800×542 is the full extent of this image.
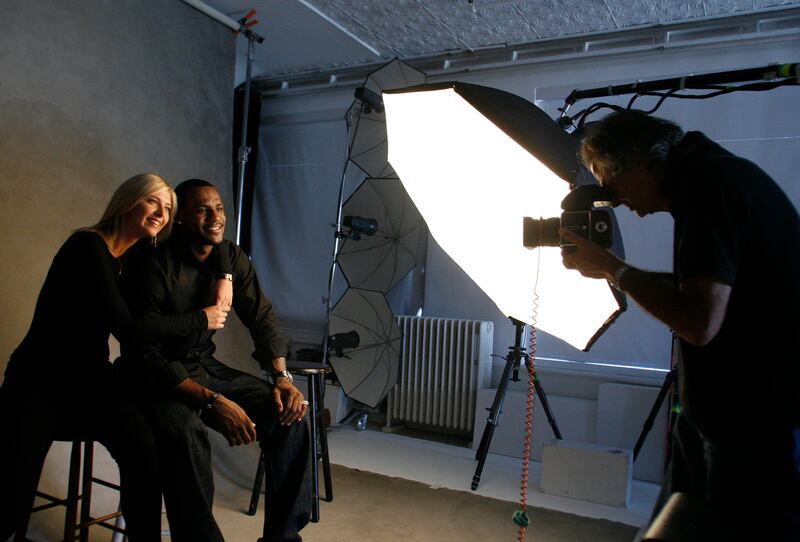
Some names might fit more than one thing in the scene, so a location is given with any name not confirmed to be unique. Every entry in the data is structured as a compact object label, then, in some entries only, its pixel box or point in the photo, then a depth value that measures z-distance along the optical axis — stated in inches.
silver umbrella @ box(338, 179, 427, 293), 151.2
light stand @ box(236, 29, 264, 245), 152.2
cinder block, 111.6
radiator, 151.2
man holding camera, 39.8
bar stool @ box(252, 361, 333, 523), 92.7
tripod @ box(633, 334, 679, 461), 118.0
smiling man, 67.4
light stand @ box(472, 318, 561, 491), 115.9
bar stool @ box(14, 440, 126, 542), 67.8
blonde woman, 61.2
